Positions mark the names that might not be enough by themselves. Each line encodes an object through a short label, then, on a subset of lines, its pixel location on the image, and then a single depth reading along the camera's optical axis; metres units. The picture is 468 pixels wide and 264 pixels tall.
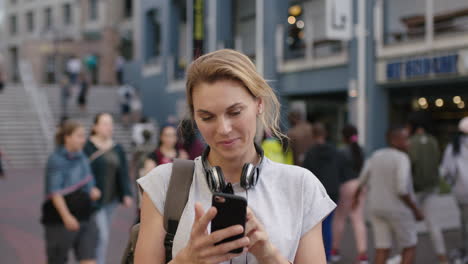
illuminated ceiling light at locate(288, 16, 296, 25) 16.91
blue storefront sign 11.17
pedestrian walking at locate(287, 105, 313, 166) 6.81
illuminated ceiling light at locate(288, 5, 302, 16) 16.88
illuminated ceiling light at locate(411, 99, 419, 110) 12.51
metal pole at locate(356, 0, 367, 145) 12.97
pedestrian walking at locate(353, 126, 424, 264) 5.70
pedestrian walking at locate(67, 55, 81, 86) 24.58
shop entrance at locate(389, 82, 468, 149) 11.52
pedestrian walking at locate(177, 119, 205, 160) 6.58
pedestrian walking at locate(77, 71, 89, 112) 23.05
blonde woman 1.80
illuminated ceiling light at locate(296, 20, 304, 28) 16.59
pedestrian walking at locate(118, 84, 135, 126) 23.66
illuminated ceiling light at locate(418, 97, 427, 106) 12.36
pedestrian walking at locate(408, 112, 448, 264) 6.78
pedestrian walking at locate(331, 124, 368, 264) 6.72
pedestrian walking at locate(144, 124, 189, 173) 5.63
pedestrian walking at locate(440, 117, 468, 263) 6.54
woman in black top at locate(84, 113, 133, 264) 5.81
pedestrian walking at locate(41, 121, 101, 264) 4.73
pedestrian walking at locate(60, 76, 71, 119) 23.69
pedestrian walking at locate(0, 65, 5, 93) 7.88
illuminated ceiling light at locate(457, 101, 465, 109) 11.45
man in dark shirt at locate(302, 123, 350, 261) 6.47
